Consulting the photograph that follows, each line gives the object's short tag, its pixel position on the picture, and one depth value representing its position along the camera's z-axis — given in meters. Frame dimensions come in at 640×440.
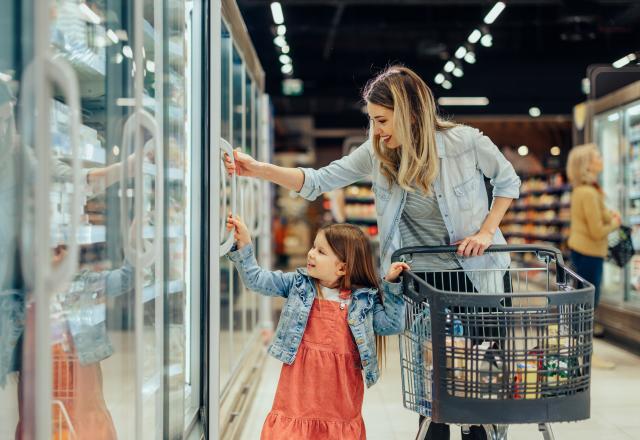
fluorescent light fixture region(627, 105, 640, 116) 6.74
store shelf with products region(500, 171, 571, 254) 13.73
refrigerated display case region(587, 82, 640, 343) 6.64
